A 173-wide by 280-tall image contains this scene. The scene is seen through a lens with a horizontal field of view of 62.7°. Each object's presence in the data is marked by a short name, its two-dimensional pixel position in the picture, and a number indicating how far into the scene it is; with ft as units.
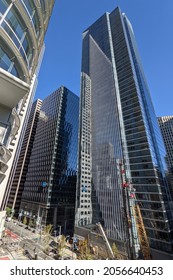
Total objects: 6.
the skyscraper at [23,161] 316.19
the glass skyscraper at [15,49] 32.14
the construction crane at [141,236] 136.98
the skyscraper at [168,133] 372.62
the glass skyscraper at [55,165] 252.62
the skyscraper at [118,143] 163.12
